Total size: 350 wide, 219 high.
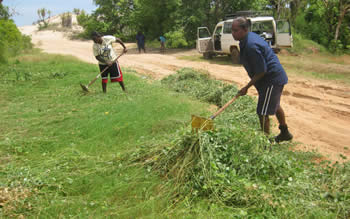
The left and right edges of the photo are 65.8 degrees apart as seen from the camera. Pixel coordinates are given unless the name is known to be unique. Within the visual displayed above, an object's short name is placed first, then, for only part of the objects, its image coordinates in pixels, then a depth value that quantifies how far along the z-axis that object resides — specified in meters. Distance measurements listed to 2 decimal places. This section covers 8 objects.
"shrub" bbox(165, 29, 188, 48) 17.62
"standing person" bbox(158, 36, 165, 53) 18.62
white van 11.37
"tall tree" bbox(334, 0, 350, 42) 13.00
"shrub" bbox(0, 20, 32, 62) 11.62
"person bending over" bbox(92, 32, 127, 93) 6.59
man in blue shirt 3.40
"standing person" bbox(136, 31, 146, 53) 18.92
